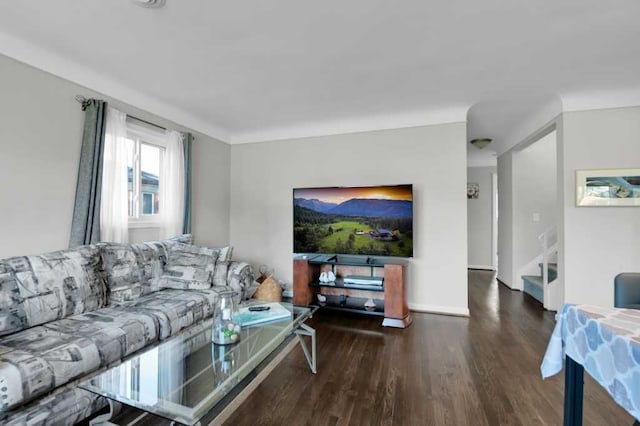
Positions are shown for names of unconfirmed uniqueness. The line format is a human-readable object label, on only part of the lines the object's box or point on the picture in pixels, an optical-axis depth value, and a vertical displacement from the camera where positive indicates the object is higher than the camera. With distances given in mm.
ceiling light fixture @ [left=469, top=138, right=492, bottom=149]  4680 +1279
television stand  3121 -789
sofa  1423 -704
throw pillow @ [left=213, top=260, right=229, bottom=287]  2981 -589
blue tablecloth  934 -485
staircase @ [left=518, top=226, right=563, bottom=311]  3600 -800
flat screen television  3363 -22
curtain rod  2510 +1030
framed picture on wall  2910 +338
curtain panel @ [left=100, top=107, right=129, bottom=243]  2658 +332
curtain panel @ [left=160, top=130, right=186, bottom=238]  3367 +346
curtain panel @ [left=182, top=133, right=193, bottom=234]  3555 +414
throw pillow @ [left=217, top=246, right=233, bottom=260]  3170 -393
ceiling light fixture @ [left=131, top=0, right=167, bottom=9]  1693 +1272
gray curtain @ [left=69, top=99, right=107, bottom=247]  2455 +314
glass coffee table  1185 -773
